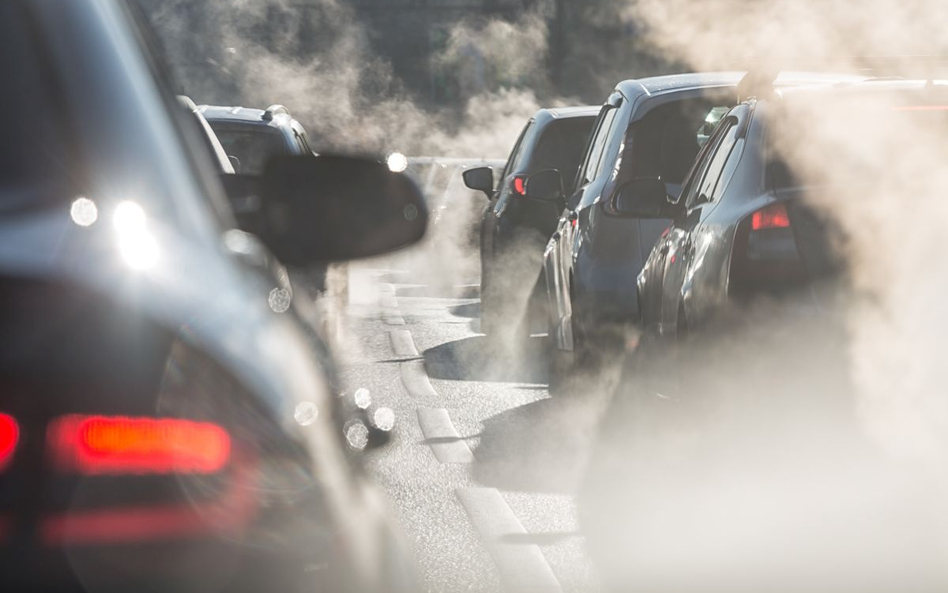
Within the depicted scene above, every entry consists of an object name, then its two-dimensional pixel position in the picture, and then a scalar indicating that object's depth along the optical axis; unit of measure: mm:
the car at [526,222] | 23531
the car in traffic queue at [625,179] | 16344
